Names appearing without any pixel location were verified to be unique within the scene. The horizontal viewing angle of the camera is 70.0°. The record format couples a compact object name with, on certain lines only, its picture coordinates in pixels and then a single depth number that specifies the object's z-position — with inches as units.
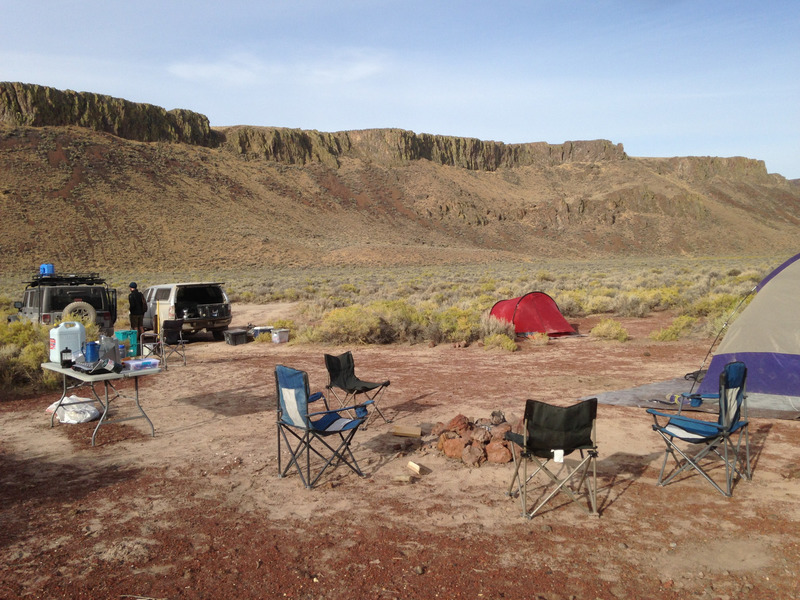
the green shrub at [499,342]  491.3
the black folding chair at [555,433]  177.5
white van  553.3
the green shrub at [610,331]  523.8
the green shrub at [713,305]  617.7
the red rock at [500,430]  233.7
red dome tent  549.3
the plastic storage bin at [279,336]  564.1
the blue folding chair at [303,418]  202.8
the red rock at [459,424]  241.4
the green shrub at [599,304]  720.3
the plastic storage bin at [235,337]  562.3
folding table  248.4
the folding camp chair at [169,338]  472.1
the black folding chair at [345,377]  281.7
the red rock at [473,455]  221.1
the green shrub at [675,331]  515.2
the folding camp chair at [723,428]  191.3
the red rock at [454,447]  228.7
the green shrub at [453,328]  538.0
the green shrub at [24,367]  365.4
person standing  486.0
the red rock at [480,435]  231.7
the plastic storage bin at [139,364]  259.1
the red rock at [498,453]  223.1
